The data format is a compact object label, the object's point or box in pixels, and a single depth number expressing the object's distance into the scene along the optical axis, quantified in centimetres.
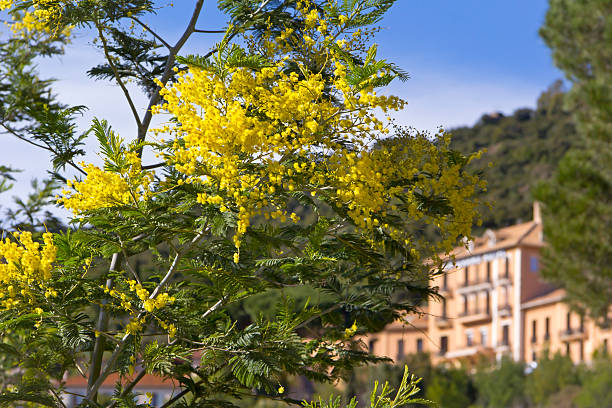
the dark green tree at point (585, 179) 2211
